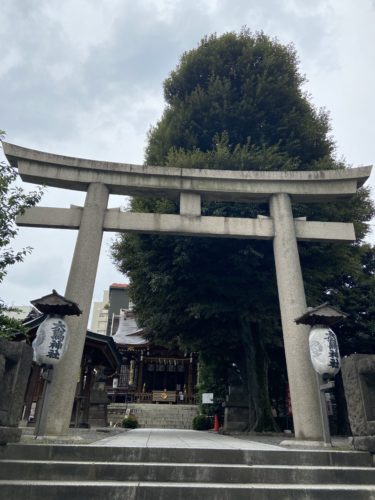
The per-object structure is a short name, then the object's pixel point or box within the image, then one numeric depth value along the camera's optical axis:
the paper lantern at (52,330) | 6.90
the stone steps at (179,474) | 4.21
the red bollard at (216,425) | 17.14
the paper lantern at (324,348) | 7.01
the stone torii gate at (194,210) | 8.52
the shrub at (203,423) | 19.94
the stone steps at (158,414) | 24.36
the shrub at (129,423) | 20.05
